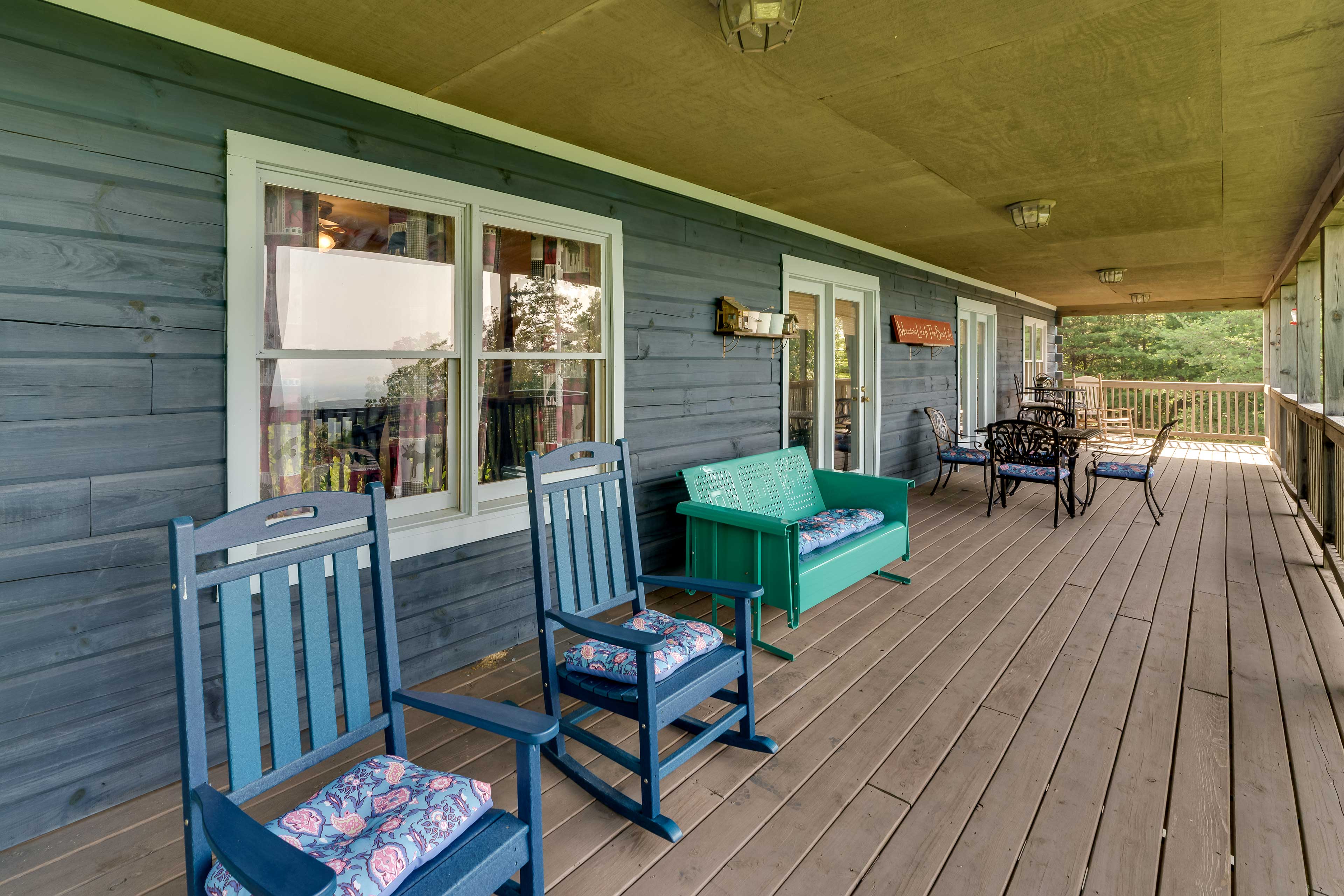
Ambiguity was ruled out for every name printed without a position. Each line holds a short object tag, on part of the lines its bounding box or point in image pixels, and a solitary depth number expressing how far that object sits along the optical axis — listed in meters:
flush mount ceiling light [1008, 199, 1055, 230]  4.30
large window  2.24
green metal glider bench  3.07
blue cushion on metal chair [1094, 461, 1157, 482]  5.54
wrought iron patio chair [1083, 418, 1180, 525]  5.50
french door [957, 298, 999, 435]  8.19
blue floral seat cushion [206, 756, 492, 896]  1.16
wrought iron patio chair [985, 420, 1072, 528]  5.42
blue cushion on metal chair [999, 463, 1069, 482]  5.46
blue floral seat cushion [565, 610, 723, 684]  1.97
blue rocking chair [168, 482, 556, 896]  1.17
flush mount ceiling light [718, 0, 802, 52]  1.78
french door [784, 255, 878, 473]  5.17
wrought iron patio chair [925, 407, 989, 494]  6.29
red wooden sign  6.25
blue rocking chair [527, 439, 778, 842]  1.85
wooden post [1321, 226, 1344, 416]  3.95
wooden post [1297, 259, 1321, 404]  5.36
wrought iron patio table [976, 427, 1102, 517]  5.38
